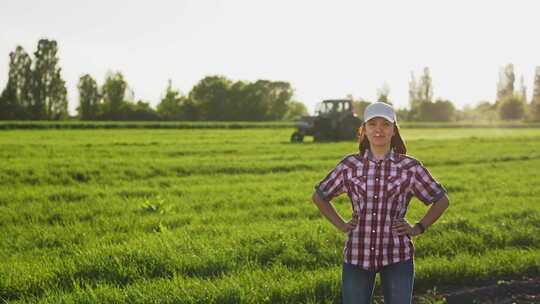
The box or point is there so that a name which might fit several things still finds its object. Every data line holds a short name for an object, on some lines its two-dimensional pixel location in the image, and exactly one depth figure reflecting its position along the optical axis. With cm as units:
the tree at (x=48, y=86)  6575
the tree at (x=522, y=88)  11231
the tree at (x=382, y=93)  9389
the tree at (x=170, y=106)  7350
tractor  2469
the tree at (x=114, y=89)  7850
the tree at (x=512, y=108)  8550
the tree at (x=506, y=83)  10975
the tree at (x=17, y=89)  6059
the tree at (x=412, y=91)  10806
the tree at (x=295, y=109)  9508
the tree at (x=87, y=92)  7975
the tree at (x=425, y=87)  10594
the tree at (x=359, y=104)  7241
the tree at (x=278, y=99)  8719
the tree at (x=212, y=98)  7853
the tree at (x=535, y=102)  8110
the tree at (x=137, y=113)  6956
